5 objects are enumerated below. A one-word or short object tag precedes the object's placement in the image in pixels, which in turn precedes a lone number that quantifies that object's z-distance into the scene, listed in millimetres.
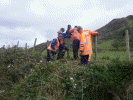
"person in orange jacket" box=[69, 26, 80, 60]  5730
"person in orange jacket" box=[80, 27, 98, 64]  5234
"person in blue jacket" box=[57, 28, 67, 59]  6600
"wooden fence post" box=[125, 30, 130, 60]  5000
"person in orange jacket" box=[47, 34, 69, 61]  6695
